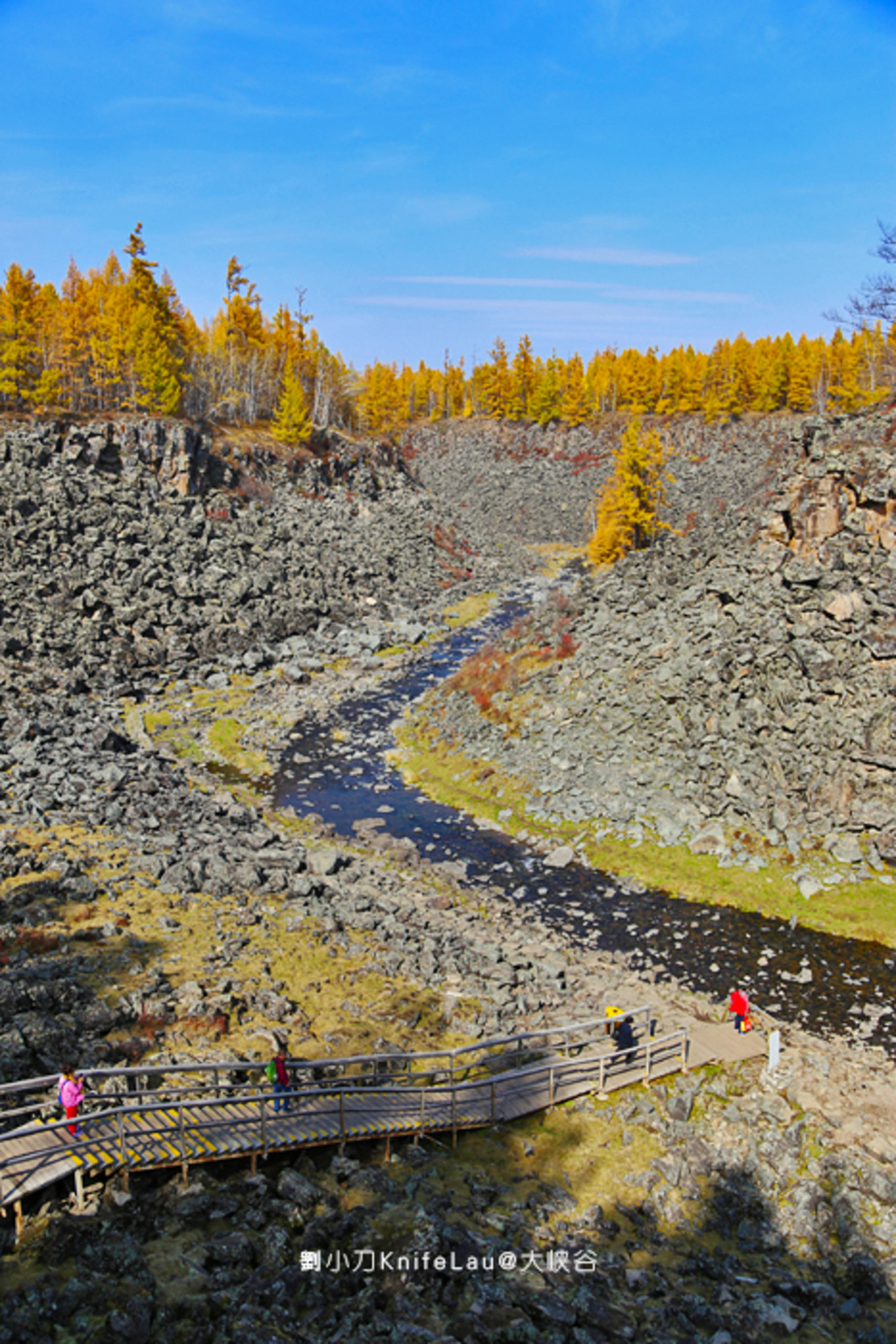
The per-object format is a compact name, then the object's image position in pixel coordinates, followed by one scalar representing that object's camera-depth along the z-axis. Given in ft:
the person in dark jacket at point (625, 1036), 70.13
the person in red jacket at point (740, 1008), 74.95
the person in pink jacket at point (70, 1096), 50.60
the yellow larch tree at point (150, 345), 279.28
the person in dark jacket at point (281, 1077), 58.23
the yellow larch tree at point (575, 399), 504.02
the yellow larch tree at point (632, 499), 205.77
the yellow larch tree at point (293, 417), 327.06
